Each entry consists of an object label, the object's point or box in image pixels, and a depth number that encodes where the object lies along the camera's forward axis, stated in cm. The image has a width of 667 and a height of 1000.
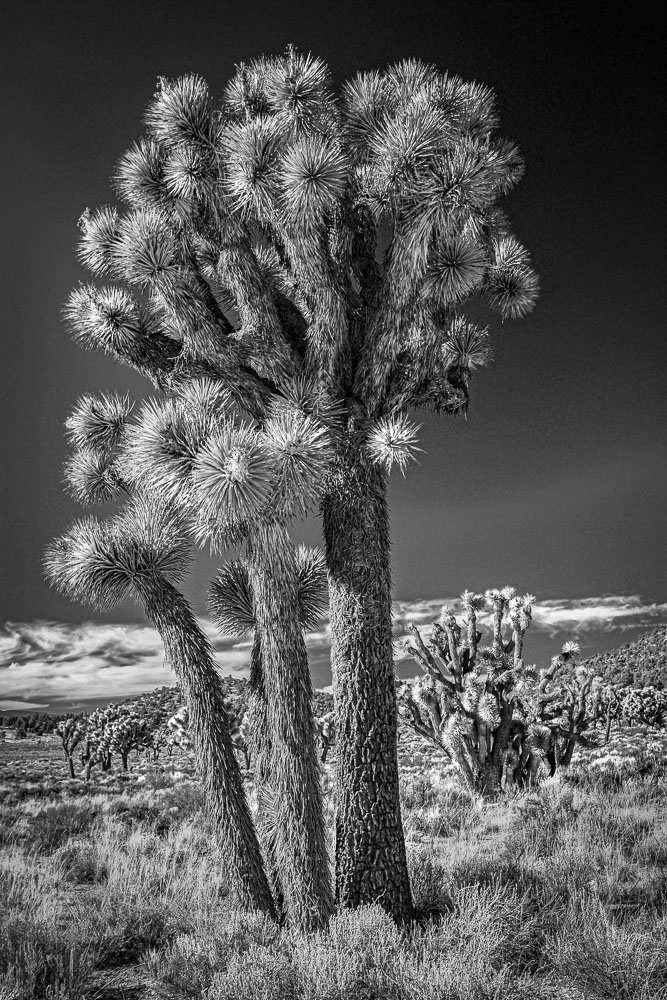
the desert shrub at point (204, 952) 524
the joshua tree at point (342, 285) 664
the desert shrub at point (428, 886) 694
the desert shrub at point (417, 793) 1434
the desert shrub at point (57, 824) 1217
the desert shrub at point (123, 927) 635
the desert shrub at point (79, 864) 968
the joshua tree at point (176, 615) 681
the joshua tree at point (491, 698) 1366
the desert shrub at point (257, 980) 477
